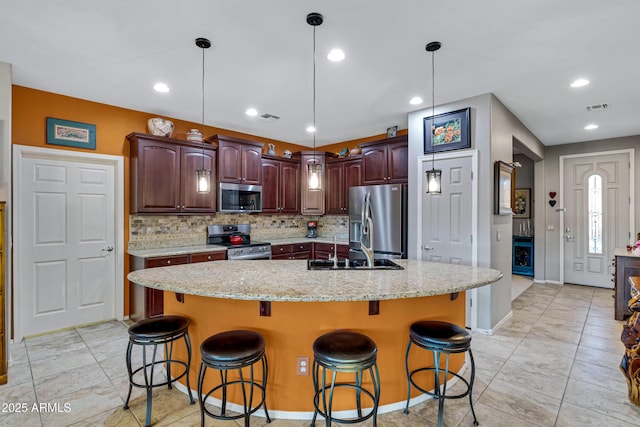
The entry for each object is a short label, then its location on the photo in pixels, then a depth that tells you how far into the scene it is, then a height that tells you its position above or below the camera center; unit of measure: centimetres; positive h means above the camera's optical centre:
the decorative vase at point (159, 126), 407 +115
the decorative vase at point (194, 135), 439 +111
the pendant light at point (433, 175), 255 +34
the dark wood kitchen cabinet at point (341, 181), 522 +58
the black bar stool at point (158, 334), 202 -79
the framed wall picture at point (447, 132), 364 +100
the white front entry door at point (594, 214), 544 +0
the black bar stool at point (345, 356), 170 -79
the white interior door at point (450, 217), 364 -4
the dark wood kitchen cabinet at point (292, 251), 504 -62
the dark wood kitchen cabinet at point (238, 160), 459 +83
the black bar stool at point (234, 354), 174 -79
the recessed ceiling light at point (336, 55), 264 +138
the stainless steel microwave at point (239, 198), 461 +26
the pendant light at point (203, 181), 276 +29
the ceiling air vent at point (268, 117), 440 +140
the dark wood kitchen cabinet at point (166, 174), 388 +52
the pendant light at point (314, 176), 280 +34
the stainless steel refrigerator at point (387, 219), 421 -7
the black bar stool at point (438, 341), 190 -78
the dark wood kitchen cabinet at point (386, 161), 440 +79
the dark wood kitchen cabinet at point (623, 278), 390 -83
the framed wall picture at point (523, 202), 682 +25
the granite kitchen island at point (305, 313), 195 -68
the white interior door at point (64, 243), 340 -34
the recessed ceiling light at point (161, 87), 335 +139
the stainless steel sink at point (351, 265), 247 -43
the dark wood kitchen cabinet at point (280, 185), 523 +50
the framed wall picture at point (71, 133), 351 +94
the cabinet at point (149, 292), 359 -92
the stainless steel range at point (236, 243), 448 -45
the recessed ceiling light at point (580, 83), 319 +136
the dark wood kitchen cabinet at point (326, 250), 506 -62
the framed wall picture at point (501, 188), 357 +31
